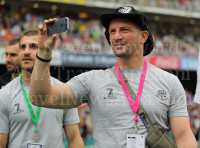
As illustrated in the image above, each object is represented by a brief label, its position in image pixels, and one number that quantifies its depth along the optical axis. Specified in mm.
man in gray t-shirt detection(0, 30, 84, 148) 2812
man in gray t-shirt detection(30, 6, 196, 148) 2211
